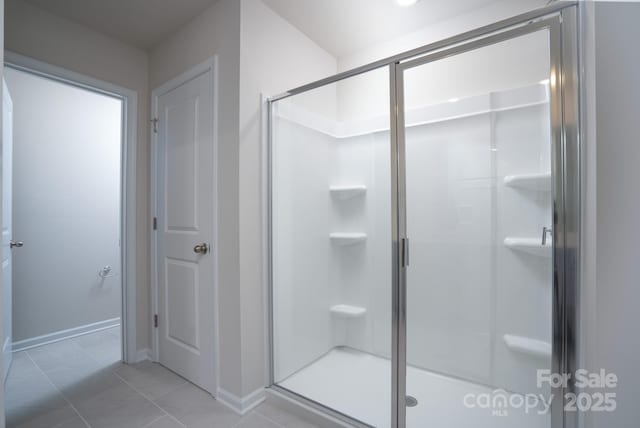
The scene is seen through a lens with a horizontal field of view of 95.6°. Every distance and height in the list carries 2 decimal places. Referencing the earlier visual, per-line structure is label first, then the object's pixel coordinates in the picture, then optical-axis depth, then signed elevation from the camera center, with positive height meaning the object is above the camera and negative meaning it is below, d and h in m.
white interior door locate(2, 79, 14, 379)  1.95 -0.04
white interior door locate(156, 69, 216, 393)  1.86 -0.09
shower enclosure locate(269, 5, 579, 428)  1.22 -0.11
